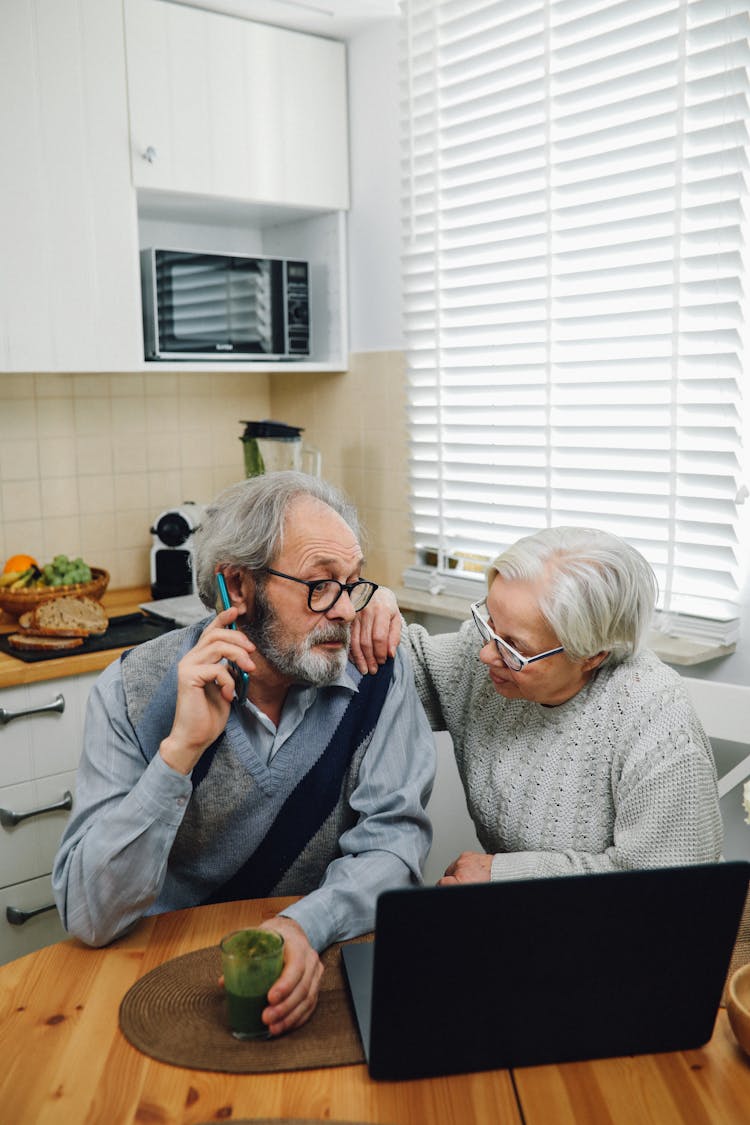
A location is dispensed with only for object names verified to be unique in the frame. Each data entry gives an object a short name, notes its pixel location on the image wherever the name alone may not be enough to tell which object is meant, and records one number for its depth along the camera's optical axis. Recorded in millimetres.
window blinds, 2055
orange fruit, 2688
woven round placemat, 1031
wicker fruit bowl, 2547
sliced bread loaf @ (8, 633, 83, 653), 2393
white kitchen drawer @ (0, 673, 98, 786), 2322
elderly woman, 1405
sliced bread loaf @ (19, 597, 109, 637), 2443
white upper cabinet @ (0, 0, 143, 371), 2408
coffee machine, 2938
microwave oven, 2729
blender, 2895
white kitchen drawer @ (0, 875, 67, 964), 2395
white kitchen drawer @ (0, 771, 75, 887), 2363
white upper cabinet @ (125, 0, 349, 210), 2590
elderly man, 1372
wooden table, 961
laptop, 922
